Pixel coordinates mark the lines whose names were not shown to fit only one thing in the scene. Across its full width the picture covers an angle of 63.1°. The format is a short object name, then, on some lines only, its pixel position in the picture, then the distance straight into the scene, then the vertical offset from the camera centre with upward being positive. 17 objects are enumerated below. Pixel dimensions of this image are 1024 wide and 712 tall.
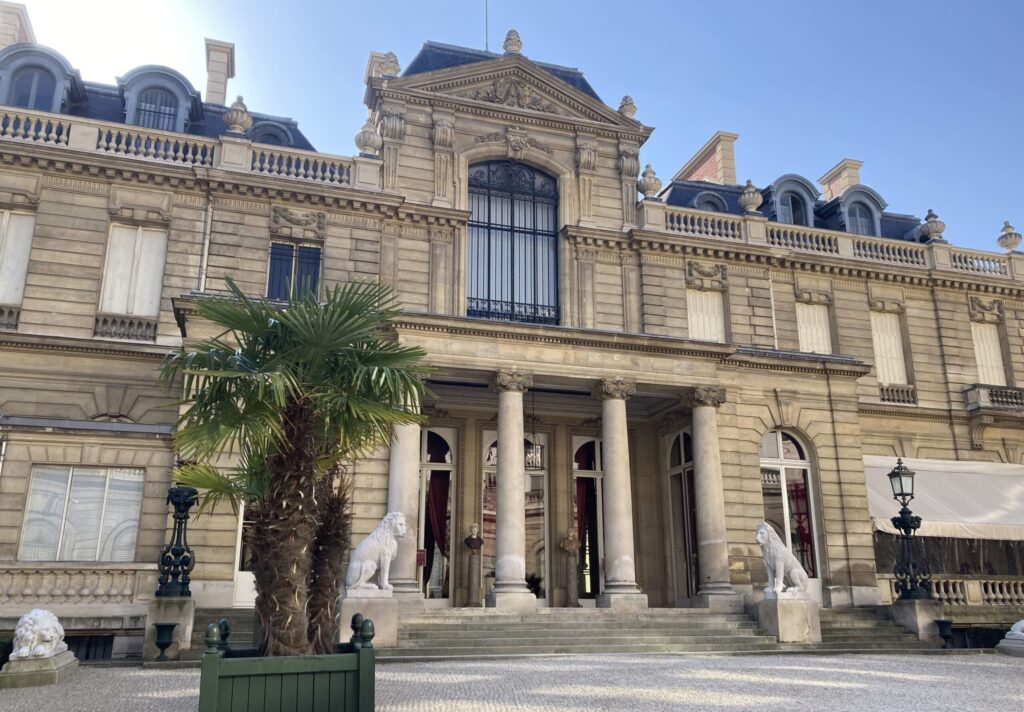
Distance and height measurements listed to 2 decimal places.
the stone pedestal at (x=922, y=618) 17.30 -0.81
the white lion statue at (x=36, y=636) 10.80 -0.70
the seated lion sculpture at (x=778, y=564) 16.59 +0.28
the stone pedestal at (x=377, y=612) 14.06 -0.53
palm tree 7.65 +1.54
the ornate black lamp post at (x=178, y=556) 14.12 +0.39
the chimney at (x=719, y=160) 30.82 +15.41
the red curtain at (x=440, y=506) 21.08 +1.79
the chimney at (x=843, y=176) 32.72 +15.44
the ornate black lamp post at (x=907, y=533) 17.95 +0.95
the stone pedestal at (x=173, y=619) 13.45 -0.63
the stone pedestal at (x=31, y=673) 10.46 -1.14
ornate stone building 17.31 +6.20
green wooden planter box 6.77 -0.83
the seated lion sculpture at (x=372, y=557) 13.63 +0.36
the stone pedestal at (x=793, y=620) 16.22 -0.80
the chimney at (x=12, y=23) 24.88 +16.21
